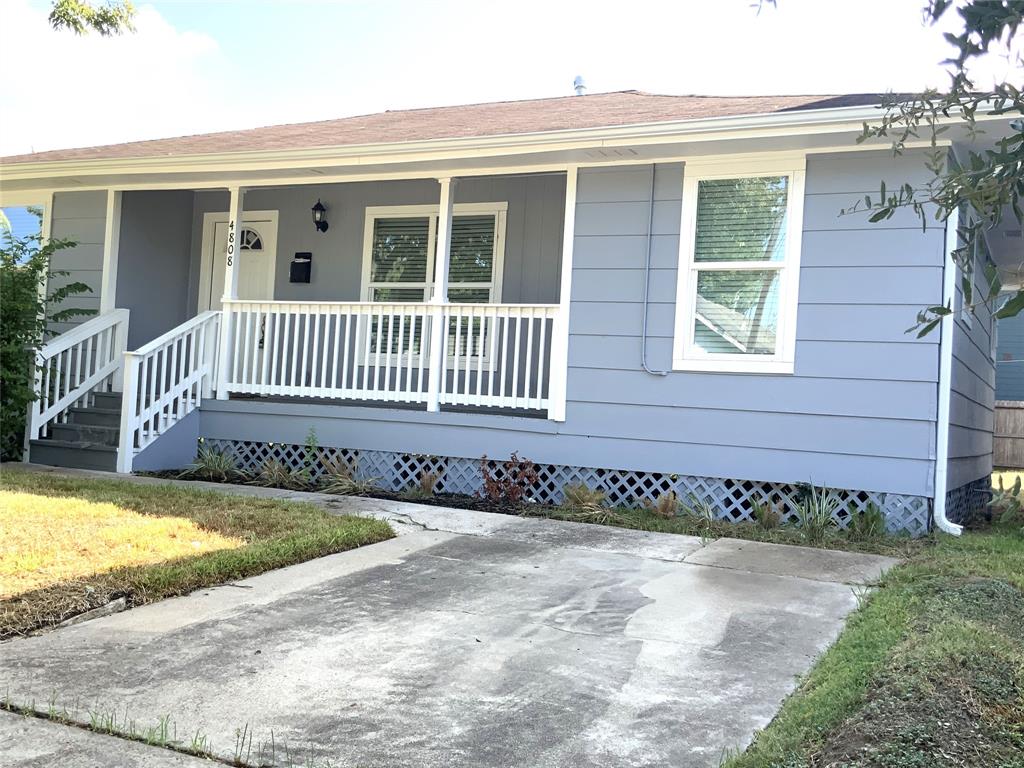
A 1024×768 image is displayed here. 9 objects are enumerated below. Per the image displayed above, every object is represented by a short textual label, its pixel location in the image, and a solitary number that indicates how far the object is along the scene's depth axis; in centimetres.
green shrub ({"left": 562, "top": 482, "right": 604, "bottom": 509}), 707
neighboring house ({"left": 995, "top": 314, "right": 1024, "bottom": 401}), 1791
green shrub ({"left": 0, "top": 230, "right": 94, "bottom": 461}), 818
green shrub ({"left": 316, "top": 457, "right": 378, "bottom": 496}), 783
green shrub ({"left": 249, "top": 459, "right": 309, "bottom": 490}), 802
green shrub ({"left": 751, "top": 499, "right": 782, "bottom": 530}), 661
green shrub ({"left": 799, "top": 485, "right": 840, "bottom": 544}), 629
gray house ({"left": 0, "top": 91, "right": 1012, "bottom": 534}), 672
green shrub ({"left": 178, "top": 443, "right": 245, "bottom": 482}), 830
